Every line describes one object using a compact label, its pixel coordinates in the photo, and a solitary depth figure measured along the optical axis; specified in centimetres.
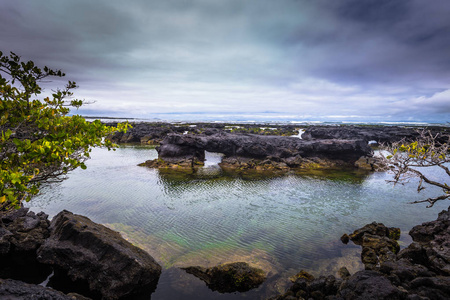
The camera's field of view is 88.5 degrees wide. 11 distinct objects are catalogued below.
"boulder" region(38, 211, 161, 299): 919
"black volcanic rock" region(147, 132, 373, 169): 3731
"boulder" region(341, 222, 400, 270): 1202
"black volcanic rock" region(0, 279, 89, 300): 588
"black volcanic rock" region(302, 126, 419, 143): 6492
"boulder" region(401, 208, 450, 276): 1053
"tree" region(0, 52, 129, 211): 556
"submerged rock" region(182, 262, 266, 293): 990
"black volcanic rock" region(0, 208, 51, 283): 1022
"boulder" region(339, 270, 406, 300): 706
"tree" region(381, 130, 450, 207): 980
